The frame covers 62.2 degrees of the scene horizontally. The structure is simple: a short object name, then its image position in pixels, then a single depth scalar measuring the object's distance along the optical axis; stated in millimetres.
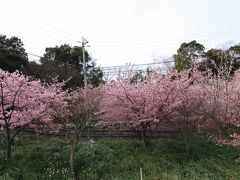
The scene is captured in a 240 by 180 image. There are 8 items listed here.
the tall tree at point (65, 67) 16539
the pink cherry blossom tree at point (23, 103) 7349
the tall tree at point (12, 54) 13898
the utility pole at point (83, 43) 16479
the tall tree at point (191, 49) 20053
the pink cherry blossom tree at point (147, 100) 8684
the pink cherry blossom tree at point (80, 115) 7197
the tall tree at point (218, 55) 19092
